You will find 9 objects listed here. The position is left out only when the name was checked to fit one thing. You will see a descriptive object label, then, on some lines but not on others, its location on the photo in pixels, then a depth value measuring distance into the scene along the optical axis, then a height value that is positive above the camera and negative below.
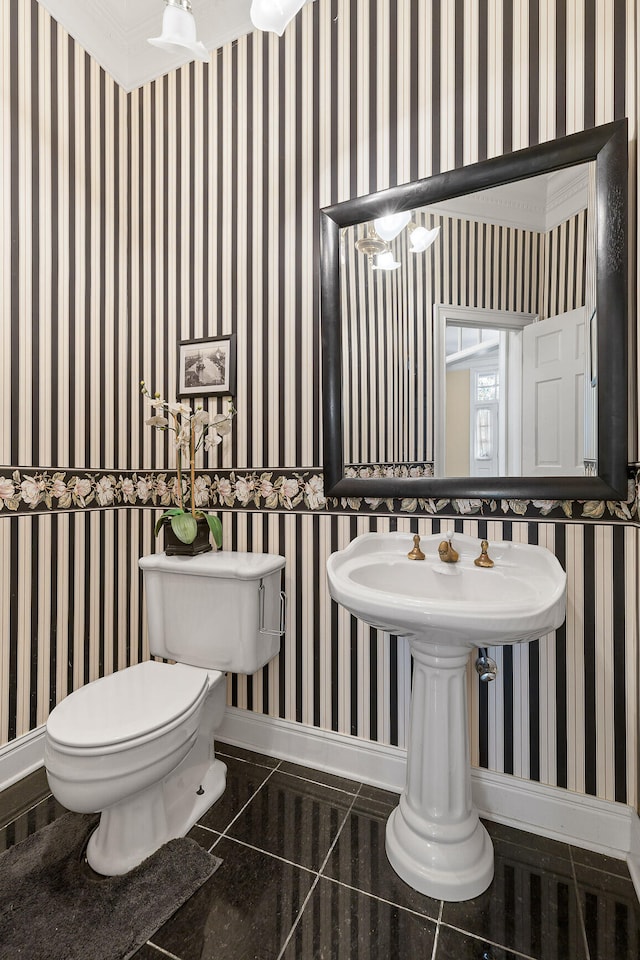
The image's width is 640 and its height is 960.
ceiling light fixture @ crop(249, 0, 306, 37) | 1.16 +1.28
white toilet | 1.04 -0.65
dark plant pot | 1.60 -0.26
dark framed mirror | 1.22 +0.47
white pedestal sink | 0.94 -0.52
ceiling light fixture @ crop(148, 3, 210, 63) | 1.26 +1.34
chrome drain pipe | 1.20 -0.56
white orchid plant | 1.58 +0.16
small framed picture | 1.76 +0.46
